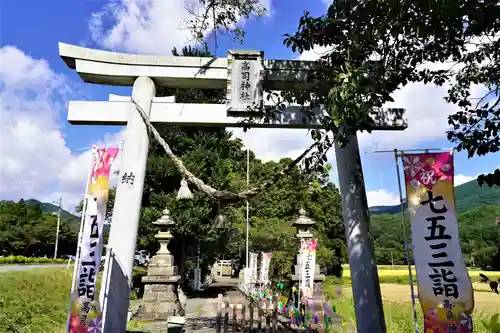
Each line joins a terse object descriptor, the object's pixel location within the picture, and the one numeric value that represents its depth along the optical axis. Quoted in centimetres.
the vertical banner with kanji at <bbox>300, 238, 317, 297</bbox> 1106
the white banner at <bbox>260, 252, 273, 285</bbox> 1570
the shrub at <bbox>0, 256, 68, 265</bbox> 2595
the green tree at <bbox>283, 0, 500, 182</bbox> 282
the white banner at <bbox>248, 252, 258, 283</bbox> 1809
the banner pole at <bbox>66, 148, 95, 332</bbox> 462
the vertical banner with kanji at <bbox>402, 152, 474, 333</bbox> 371
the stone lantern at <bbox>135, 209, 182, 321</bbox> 1307
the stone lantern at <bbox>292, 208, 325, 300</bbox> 1180
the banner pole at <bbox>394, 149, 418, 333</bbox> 401
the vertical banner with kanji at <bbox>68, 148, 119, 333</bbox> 449
